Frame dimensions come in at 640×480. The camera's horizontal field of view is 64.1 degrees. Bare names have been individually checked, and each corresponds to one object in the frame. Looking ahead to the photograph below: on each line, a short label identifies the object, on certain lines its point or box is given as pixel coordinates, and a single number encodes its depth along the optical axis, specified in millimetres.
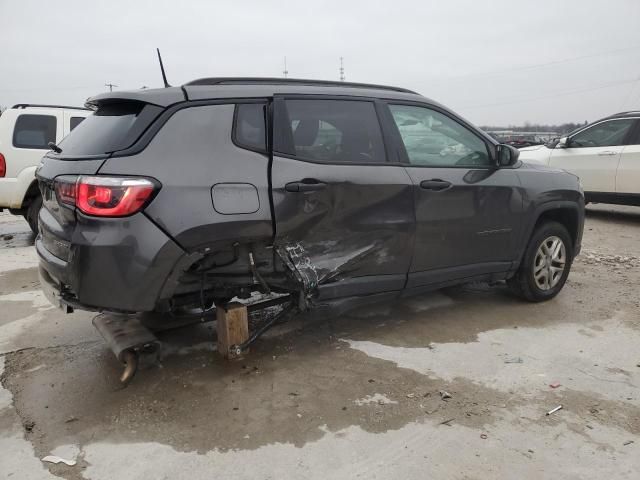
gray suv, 2859
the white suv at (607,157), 8531
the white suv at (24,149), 7023
